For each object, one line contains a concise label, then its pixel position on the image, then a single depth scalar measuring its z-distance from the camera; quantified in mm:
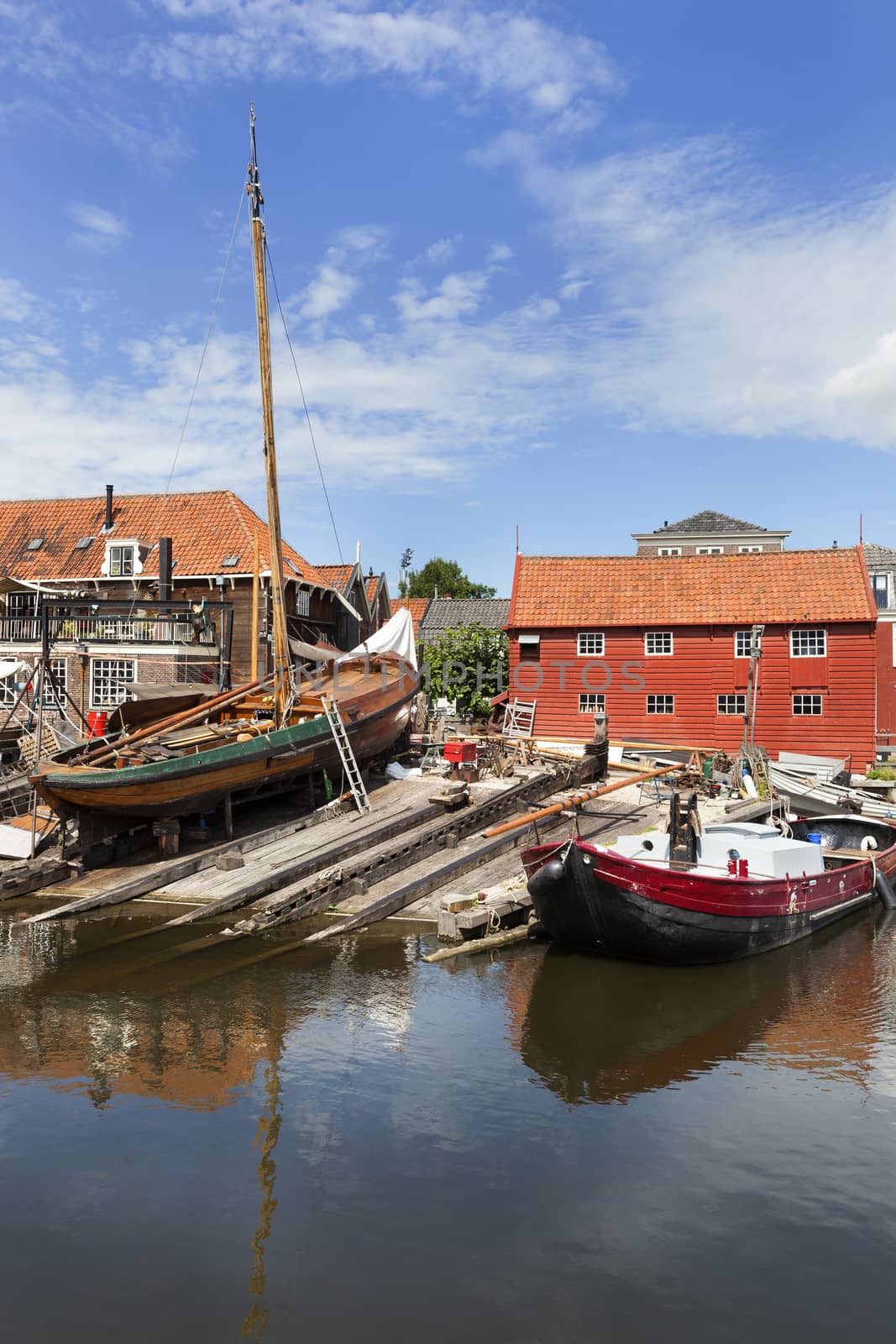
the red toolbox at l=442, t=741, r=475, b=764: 25547
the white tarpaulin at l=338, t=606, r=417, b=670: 30359
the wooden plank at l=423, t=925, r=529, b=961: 15977
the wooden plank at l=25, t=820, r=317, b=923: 17797
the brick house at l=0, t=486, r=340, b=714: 30594
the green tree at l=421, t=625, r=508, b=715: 38250
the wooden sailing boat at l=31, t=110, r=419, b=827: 19719
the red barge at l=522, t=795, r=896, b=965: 15312
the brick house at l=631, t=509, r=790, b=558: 48844
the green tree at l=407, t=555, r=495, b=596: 75375
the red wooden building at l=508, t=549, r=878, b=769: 32656
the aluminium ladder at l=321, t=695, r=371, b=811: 23125
